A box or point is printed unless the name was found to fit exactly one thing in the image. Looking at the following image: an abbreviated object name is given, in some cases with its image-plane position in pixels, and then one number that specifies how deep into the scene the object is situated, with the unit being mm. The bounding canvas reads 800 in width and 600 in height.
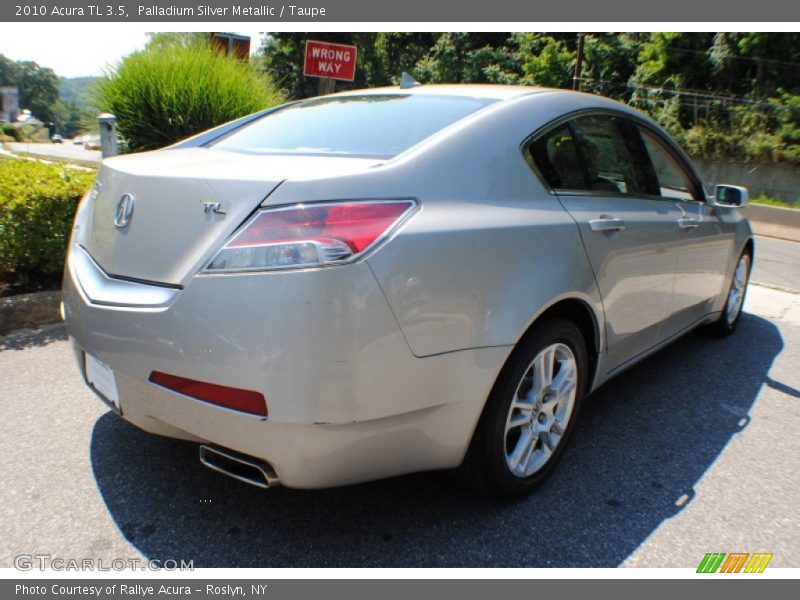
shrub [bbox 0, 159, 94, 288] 4094
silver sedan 1756
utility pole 19844
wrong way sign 10406
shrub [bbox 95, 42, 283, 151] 7430
